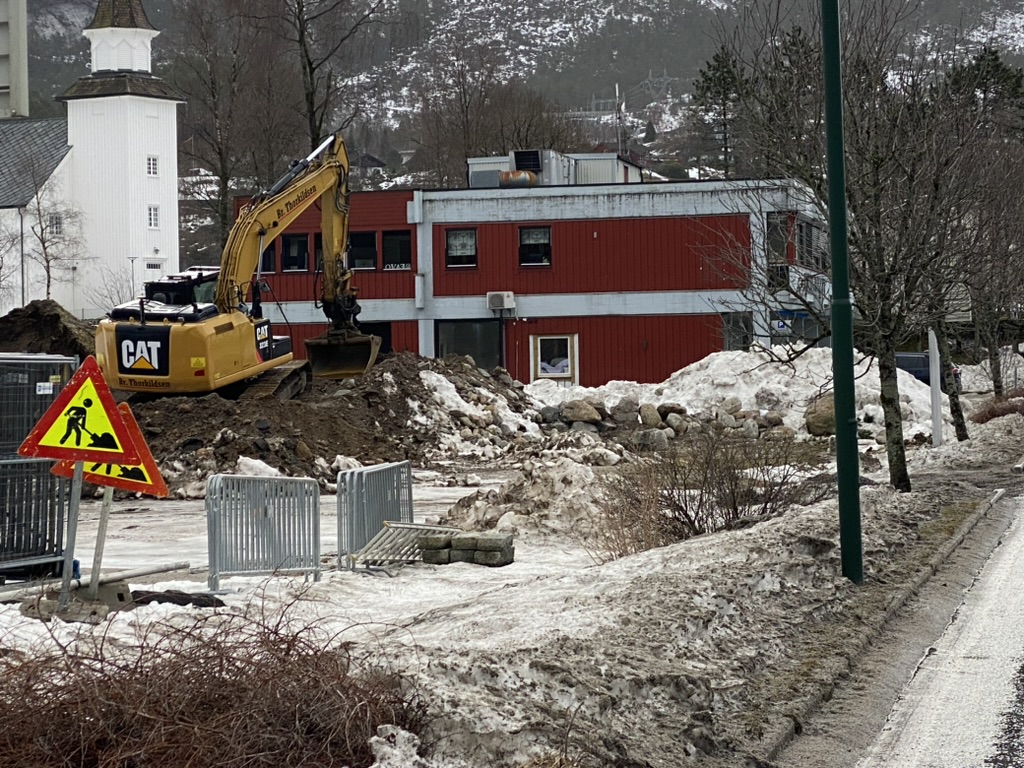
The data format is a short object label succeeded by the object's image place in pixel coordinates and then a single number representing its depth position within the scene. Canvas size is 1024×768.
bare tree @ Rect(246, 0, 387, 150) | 49.94
